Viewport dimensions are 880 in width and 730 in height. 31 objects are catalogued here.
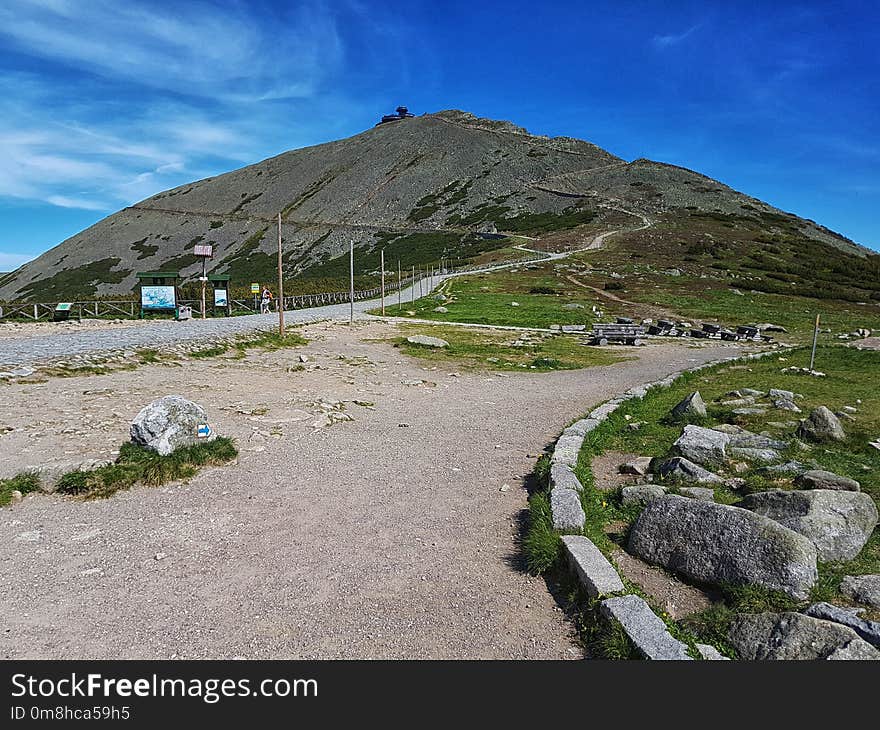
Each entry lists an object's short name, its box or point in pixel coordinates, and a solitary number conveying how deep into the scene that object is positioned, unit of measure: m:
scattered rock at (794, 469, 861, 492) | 6.31
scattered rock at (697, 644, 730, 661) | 3.97
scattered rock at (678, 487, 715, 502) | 6.65
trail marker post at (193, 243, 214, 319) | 30.09
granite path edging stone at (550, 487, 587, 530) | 6.04
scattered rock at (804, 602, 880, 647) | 3.84
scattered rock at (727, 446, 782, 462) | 8.05
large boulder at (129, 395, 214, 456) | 8.26
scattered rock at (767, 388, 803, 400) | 12.28
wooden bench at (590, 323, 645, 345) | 27.03
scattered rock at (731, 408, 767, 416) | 10.96
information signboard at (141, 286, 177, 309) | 33.25
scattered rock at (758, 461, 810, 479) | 7.32
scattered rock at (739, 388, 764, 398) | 12.71
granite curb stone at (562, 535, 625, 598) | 4.77
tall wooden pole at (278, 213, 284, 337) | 24.94
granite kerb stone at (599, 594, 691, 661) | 3.95
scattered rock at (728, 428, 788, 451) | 8.62
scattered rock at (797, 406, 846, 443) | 8.96
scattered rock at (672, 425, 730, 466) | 7.96
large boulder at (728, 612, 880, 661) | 3.69
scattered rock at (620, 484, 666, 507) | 6.81
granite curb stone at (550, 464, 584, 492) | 7.06
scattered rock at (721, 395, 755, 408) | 12.02
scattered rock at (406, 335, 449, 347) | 23.59
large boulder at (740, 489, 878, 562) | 5.20
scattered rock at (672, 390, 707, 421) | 10.77
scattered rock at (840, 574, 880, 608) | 4.49
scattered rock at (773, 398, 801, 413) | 11.32
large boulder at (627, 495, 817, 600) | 4.64
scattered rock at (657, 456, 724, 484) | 7.26
